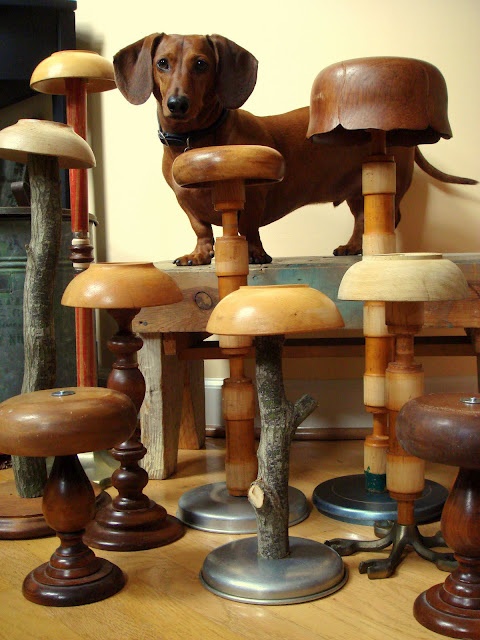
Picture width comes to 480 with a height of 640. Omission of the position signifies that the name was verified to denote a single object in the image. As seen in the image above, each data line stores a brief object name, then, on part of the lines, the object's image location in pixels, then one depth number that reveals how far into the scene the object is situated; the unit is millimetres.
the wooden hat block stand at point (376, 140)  1336
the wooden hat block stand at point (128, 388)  1316
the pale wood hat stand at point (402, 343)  1144
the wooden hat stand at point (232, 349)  1327
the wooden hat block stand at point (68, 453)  1103
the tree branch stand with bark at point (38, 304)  1508
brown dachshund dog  1619
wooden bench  1584
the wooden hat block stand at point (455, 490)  1014
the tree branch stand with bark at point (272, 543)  1191
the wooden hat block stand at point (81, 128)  1729
